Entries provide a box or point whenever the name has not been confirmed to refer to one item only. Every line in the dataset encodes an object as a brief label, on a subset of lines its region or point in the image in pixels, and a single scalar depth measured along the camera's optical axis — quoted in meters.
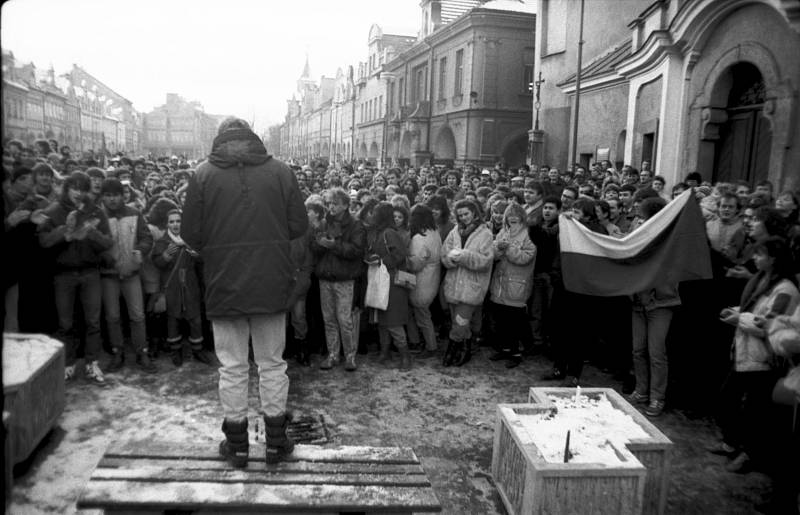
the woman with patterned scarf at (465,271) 7.38
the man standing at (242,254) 3.80
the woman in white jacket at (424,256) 7.67
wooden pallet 3.37
